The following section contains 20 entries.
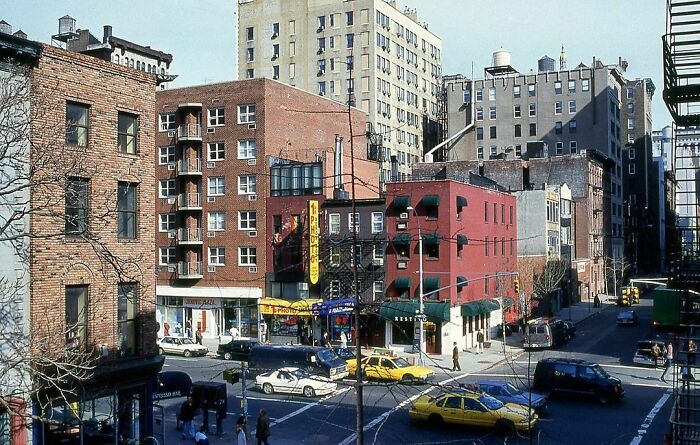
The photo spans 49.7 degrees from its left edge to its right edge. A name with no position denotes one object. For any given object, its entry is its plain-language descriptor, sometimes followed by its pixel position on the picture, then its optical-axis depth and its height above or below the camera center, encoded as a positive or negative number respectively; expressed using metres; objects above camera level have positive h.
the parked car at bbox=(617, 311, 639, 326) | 61.62 -6.55
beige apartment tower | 88.81 +23.06
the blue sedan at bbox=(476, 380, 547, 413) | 28.56 -5.96
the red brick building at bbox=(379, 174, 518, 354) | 48.59 -1.14
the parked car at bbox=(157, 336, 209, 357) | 47.66 -6.58
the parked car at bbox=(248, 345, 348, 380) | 36.56 -5.91
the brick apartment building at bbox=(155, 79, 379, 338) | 54.97 +3.72
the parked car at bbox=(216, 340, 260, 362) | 45.06 -6.44
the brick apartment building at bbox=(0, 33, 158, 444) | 18.70 -0.07
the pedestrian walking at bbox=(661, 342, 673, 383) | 38.47 -6.39
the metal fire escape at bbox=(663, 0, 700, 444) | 11.26 +2.01
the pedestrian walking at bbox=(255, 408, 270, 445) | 25.27 -6.28
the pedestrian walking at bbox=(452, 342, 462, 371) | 40.47 -6.46
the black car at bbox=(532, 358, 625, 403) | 32.88 -6.25
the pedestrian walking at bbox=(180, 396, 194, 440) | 27.26 -6.38
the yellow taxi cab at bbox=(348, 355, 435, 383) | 34.91 -6.00
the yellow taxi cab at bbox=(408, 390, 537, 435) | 25.72 -6.15
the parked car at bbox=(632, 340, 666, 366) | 41.84 -6.57
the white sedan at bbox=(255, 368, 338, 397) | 34.28 -6.58
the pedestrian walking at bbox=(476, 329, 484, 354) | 49.64 -6.83
